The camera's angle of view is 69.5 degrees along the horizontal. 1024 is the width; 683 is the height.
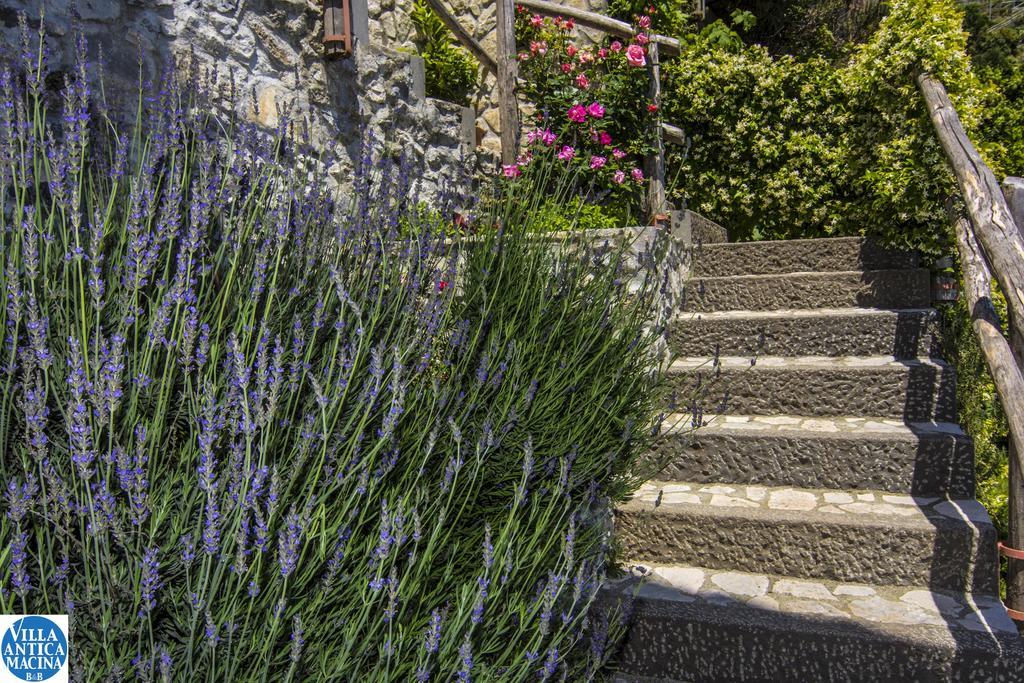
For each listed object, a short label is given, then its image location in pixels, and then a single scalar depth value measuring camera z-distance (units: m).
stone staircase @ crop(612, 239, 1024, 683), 2.08
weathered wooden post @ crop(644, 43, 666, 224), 4.74
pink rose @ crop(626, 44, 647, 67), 4.61
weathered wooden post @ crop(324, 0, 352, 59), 3.33
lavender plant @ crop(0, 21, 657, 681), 1.23
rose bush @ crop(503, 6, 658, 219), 4.57
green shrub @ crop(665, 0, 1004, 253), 5.74
